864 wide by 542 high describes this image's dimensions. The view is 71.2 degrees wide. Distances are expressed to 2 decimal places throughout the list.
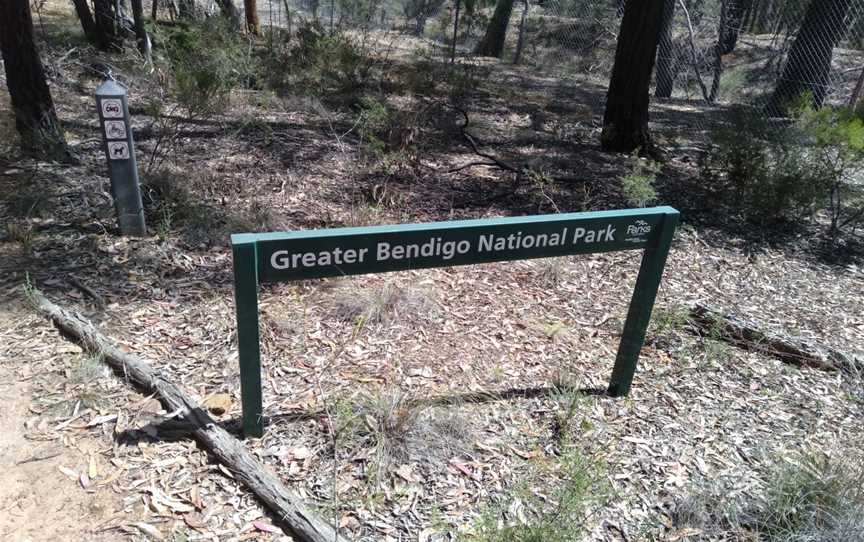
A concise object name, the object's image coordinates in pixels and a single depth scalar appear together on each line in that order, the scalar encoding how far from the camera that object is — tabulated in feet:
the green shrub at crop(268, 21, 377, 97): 29.66
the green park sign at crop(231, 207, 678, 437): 8.04
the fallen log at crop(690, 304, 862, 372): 12.77
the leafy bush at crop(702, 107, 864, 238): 18.07
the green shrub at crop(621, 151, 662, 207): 16.57
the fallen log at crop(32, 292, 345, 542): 8.02
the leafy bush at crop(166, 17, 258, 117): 18.94
